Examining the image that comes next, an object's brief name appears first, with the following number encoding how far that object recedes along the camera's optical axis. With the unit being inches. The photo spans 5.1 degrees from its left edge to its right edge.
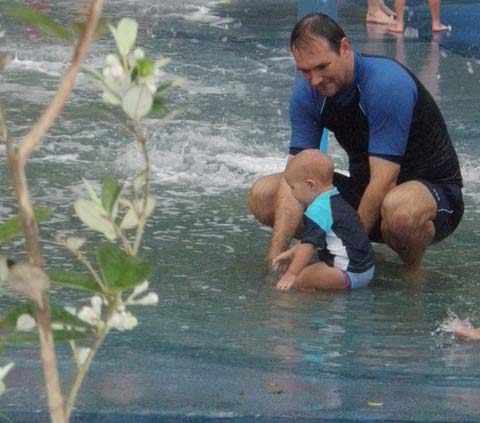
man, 664.6
